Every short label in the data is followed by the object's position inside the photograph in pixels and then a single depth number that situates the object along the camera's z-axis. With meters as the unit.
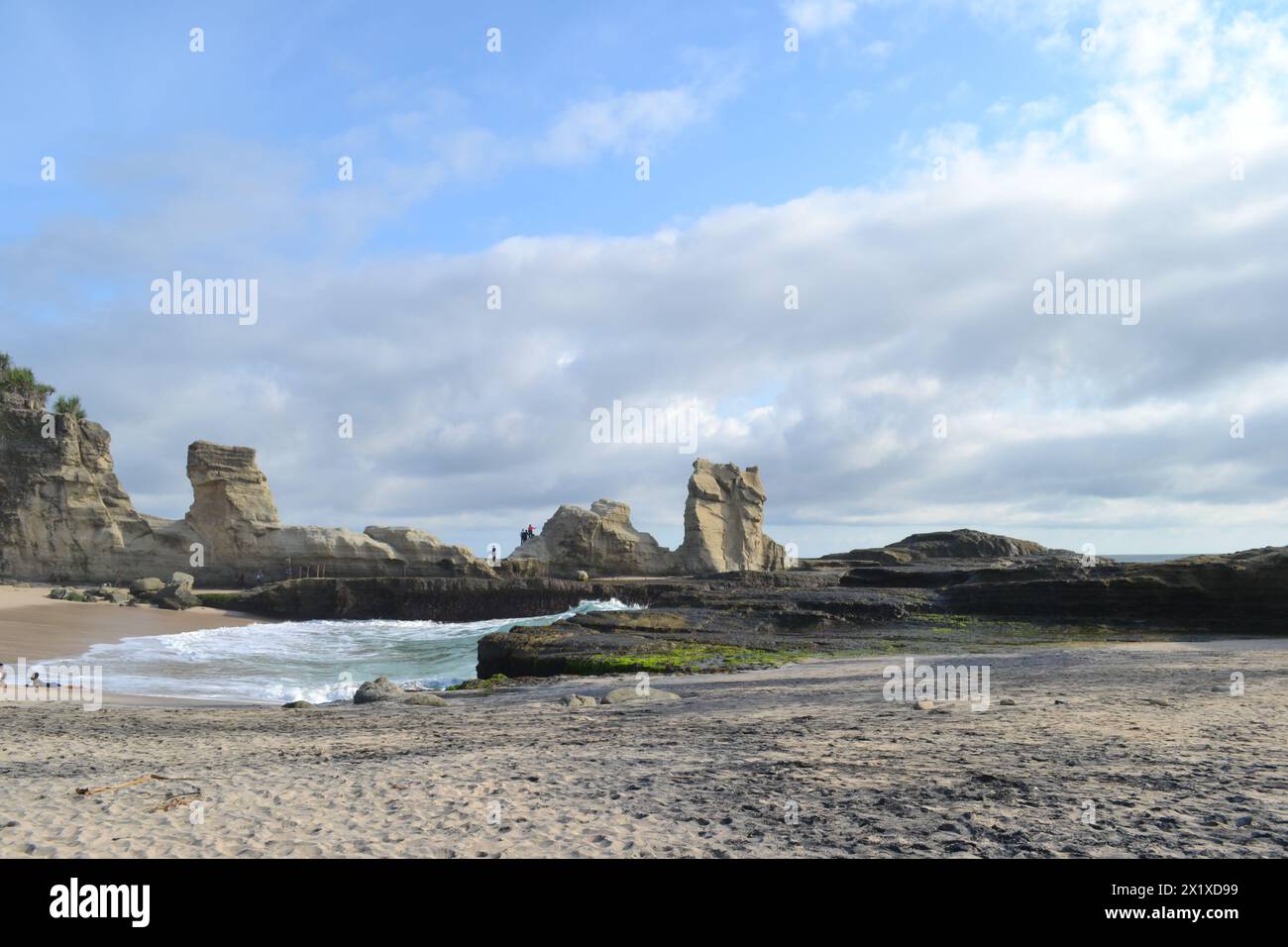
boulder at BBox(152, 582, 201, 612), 41.38
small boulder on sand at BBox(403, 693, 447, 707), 15.13
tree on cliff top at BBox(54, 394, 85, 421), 54.22
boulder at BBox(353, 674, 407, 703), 16.55
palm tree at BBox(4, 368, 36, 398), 52.00
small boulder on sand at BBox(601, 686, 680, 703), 13.86
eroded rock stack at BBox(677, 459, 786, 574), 65.12
